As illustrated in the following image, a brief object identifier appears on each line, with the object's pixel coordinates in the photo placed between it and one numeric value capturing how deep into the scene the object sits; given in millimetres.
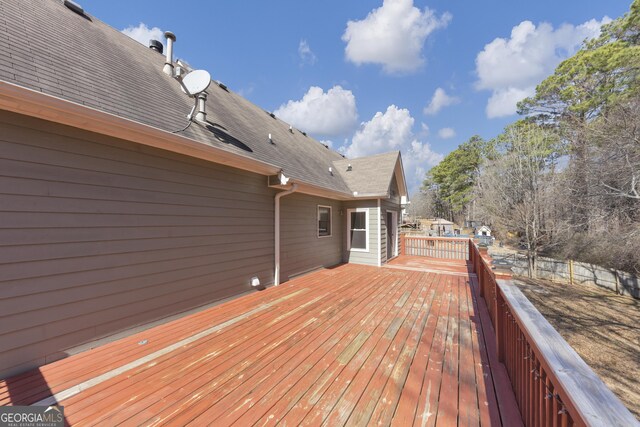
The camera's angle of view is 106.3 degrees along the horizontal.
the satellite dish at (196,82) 4137
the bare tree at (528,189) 11117
